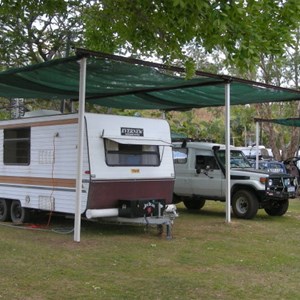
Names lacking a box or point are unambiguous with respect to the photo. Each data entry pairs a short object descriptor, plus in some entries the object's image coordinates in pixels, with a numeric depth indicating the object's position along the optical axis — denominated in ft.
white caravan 34.78
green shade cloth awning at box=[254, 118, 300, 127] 61.41
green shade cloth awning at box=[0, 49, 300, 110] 32.55
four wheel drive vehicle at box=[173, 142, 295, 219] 43.86
